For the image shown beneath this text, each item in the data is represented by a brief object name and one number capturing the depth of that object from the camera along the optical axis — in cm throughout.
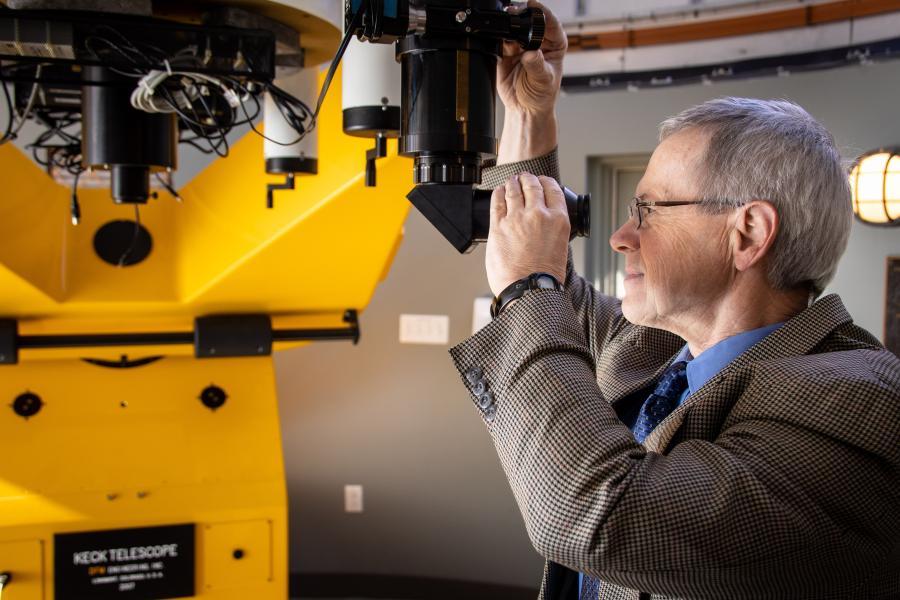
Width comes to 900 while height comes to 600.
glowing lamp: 231
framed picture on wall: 245
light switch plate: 304
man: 74
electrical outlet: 315
